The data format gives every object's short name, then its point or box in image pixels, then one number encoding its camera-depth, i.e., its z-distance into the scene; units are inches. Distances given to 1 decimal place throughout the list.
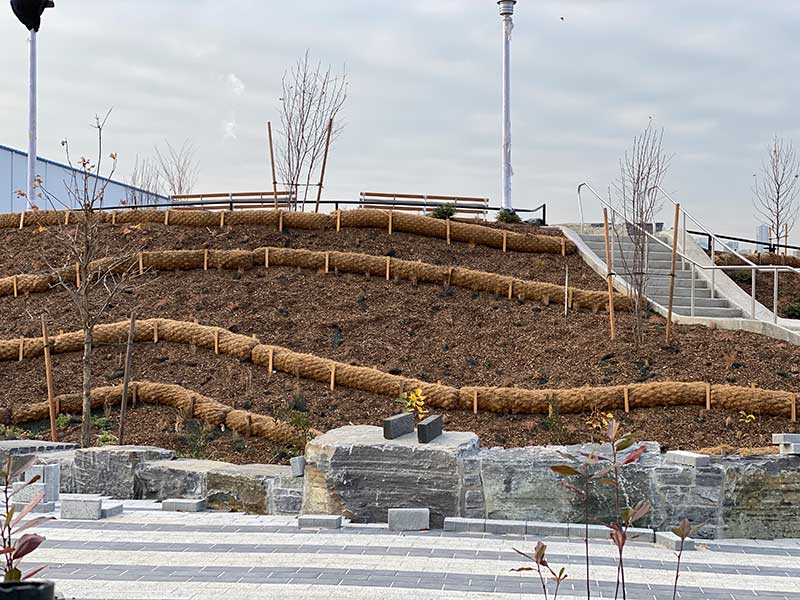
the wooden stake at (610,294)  603.3
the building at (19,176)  1397.6
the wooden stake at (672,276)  577.3
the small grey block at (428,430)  313.1
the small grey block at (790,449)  299.9
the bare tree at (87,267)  496.4
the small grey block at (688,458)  299.3
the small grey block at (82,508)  326.0
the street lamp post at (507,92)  940.0
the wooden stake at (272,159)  854.7
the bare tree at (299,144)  929.5
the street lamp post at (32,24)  863.7
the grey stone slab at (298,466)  356.4
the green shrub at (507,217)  908.0
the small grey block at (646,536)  289.9
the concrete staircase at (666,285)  695.7
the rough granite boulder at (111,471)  385.7
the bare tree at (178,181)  1536.7
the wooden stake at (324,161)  852.7
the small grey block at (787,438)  303.1
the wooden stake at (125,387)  483.4
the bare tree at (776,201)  1019.0
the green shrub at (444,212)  846.5
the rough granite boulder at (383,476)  307.4
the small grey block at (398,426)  319.0
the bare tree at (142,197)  1424.7
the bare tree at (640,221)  616.5
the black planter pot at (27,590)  159.8
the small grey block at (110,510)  330.0
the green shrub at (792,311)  729.0
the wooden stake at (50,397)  520.4
